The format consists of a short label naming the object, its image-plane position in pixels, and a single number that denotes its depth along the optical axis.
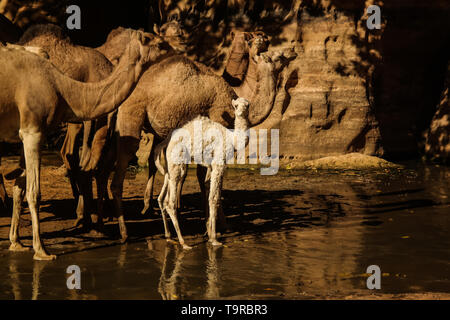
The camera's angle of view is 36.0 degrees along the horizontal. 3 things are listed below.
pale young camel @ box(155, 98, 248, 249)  8.49
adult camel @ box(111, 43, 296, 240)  8.91
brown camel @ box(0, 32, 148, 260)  7.61
